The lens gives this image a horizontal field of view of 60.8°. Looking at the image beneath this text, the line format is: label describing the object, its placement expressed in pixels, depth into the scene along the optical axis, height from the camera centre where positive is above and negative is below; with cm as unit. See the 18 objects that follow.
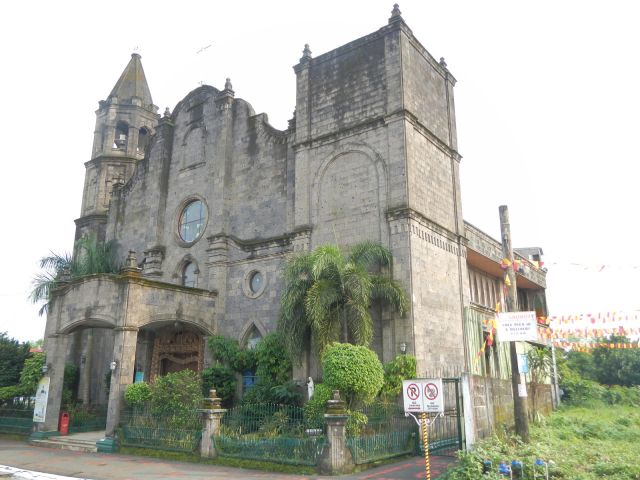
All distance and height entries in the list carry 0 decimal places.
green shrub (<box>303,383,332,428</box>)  1483 -46
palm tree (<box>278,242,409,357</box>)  1711 +296
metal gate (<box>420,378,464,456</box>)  1478 -114
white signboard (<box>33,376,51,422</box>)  2061 -31
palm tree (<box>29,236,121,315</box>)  2625 +616
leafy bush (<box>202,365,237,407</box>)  2050 +29
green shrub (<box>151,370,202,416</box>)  1681 -15
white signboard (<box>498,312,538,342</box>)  1177 +132
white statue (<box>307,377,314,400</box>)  1861 +5
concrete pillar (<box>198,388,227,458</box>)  1477 -91
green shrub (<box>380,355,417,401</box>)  1684 +45
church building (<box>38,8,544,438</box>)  1947 +724
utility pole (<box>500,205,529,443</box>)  1252 +72
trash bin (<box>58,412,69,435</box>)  2069 -126
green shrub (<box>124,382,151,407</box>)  1784 -12
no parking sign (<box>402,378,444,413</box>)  1180 -15
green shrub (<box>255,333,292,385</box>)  2008 +102
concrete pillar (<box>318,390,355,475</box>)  1239 -130
